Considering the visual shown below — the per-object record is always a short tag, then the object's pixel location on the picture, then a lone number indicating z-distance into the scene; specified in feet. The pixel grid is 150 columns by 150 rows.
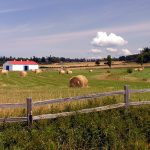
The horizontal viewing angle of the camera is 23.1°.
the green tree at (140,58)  396.37
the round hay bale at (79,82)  120.47
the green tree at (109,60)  397.80
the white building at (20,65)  405.18
